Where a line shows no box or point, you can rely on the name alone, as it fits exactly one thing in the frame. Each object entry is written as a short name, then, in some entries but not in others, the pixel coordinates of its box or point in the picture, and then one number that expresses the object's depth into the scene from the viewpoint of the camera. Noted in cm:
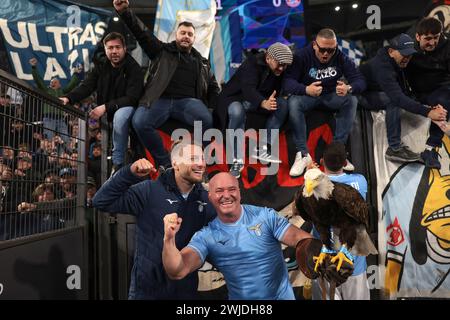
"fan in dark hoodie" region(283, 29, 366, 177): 383
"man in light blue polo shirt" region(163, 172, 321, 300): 221
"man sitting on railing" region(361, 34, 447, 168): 387
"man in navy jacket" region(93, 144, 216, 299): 249
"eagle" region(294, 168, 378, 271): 186
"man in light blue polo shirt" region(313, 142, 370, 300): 285
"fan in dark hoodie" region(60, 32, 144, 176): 365
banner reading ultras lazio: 580
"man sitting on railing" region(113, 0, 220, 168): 368
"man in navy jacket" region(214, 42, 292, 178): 380
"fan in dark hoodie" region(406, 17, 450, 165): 397
